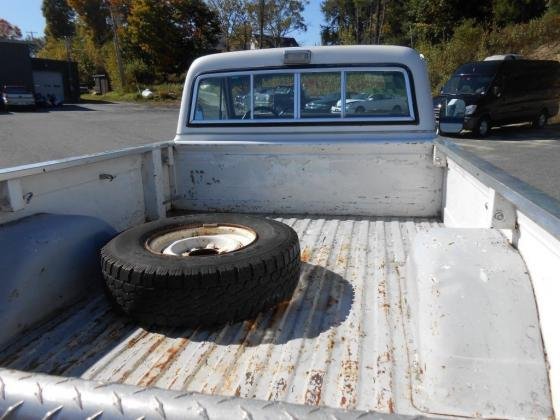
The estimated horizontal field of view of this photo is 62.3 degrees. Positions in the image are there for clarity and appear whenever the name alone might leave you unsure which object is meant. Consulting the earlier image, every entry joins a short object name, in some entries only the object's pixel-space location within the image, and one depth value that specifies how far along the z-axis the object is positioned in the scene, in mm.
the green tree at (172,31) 38219
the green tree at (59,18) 63375
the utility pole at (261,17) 34281
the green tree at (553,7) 22739
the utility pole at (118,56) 38219
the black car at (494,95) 13734
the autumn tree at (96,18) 52875
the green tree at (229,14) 36344
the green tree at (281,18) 35562
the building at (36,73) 32688
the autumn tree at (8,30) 84688
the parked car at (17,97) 28688
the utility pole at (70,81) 37562
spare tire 2166
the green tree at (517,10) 25297
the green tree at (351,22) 38281
